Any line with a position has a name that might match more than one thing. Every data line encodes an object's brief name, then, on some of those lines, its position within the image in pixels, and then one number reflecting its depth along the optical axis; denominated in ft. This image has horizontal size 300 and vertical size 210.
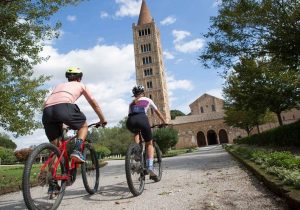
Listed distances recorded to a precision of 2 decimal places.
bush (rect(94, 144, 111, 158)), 161.48
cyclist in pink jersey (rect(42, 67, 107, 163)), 14.64
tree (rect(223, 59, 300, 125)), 77.20
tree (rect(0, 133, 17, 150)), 323.53
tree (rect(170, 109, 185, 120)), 397.80
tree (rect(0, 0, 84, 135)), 36.78
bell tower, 267.80
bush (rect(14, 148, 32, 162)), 181.16
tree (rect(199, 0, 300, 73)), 43.91
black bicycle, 17.42
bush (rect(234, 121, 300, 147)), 46.40
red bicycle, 12.54
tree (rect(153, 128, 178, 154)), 112.47
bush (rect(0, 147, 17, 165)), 166.20
